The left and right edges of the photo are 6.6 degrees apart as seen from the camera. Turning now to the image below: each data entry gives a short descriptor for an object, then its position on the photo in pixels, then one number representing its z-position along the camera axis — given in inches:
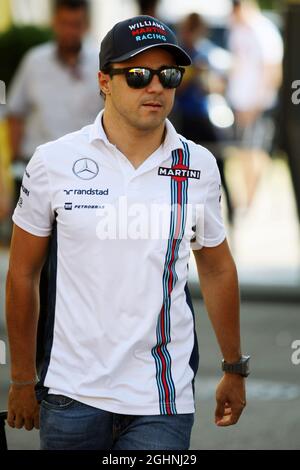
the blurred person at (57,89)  653.7
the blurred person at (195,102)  909.2
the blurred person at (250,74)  1133.4
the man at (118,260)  307.7
